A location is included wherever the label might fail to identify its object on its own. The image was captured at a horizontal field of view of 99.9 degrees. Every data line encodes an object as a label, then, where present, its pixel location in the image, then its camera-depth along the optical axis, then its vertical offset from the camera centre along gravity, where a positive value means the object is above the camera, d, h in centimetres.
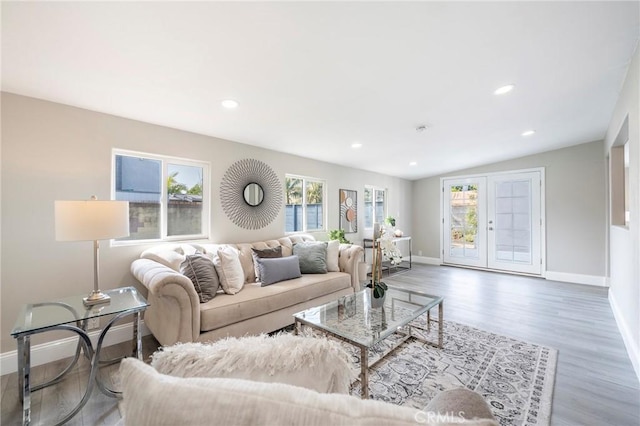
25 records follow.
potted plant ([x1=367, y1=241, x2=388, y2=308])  229 -62
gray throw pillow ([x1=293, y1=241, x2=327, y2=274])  333 -52
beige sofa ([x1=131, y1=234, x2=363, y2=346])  198 -76
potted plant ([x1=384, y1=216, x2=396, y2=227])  591 -12
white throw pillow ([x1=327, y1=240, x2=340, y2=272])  349 -54
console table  540 -72
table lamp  173 -4
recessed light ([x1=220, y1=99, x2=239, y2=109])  238 +101
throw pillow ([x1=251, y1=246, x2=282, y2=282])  299 -45
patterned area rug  171 -119
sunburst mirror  334 +29
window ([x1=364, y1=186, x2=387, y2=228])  573 +24
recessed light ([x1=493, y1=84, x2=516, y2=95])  247 +118
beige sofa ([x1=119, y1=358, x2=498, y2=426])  44 -32
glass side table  145 -63
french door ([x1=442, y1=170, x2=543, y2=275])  529 -13
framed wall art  503 +10
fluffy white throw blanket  69 -39
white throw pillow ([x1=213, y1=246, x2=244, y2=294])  254 -53
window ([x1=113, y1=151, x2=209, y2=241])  267 +23
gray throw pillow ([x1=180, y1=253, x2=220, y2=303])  232 -52
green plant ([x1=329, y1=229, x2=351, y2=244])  450 -34
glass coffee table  174 -79
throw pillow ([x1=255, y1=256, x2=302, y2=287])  285 -59
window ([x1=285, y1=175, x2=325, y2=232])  420 +19
